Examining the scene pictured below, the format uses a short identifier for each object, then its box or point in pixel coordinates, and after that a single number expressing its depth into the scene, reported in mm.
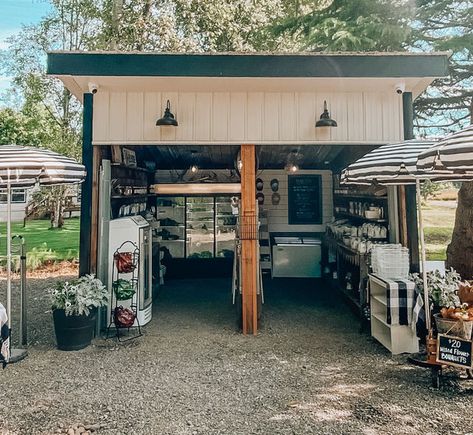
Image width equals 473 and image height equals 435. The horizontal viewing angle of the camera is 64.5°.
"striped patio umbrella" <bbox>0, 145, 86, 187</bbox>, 3406
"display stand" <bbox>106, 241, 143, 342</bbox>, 4477
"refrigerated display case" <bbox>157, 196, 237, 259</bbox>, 8148
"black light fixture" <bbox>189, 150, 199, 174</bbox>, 7158
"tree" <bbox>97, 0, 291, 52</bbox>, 11117
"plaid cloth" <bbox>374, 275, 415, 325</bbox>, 3795
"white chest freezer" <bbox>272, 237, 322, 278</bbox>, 7949
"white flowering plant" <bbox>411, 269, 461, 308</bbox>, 3604
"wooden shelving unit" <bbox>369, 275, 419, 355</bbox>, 3873
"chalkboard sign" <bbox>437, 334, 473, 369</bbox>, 3033
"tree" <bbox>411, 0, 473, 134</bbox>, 6656
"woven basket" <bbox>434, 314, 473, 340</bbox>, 3174
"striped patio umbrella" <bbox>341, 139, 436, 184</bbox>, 3480
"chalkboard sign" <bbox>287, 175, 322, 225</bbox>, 8375
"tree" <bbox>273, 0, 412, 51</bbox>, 6871
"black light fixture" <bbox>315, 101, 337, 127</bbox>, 4359
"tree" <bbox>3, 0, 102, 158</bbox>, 13992
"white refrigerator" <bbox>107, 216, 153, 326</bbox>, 4695
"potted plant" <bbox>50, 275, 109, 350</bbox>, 3988
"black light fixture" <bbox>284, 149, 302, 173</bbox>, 6738
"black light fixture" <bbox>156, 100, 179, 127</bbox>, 4289
